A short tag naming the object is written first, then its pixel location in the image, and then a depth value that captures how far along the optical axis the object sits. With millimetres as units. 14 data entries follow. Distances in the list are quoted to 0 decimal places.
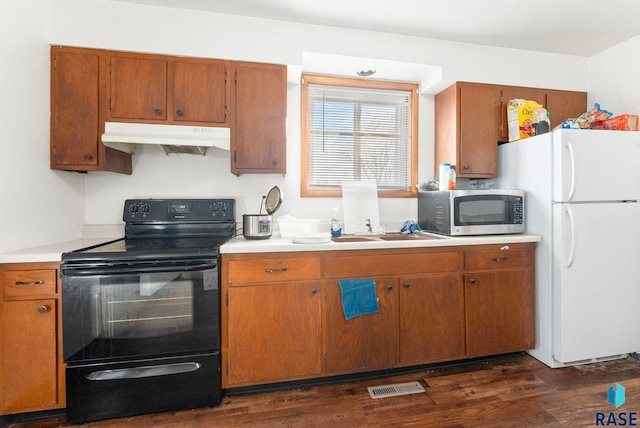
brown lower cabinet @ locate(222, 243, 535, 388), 1869
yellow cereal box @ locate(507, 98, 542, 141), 2521
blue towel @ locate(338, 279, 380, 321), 1971
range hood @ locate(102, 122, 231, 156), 1973
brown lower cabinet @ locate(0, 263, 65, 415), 1602
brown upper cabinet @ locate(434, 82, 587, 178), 2602
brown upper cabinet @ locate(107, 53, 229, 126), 2064
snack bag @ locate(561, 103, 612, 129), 2420
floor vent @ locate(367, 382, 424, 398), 1902
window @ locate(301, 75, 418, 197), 2709
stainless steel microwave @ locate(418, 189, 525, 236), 2318
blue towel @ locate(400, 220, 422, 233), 2651
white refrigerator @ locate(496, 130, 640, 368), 2166
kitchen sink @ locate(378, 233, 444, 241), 2297
